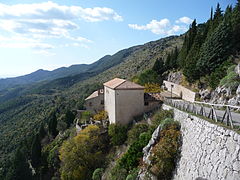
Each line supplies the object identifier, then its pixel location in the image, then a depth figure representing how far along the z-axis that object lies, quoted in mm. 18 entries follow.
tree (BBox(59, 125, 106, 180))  27966
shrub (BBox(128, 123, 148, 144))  24516
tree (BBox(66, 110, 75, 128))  59762
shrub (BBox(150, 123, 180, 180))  15234
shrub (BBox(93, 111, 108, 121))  36125
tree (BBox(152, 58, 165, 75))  55625
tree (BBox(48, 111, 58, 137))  60562
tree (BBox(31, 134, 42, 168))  50125
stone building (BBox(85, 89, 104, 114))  42062
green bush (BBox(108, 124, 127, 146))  27812
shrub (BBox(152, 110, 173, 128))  21244
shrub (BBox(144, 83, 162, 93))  41038
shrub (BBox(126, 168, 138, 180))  17675
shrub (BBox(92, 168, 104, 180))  24280
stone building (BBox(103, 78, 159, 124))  29281
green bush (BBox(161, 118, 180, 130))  17234
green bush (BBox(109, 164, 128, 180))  19734
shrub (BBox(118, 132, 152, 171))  19561
